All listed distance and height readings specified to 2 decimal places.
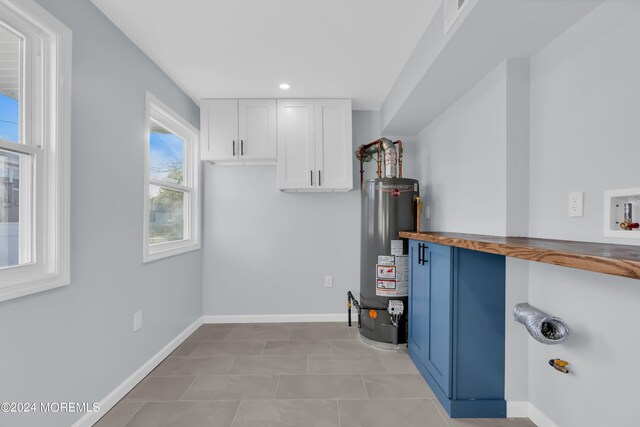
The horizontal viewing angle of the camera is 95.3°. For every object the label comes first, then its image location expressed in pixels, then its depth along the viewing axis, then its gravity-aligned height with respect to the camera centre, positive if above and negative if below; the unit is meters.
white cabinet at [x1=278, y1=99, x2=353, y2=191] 3.04 +0.71
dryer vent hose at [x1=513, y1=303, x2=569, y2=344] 1.34 -0.54
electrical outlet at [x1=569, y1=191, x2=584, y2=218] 1.30 +0.04
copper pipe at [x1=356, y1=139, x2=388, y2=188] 2.86 +0.61
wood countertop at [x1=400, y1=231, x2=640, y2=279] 0.72 -0.13
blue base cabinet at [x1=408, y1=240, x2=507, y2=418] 1.71 -0.72
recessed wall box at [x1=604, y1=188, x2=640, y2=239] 1.08 +0.01
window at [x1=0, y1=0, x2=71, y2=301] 1.32 +0.29
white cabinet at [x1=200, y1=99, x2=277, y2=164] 3.04 +0.85
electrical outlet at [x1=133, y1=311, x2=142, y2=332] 2.08 -0.81
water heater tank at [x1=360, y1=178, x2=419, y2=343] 2.56 -0.33
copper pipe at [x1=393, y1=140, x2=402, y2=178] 2.76 +0.51
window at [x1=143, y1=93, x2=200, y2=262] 2.44 +0.24
